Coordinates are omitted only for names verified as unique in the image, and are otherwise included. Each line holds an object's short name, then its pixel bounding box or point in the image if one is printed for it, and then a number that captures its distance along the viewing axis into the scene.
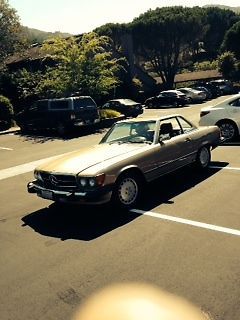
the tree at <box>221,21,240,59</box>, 60.17
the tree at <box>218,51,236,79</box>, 50.81
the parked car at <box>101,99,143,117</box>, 25.81
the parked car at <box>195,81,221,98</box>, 39.00
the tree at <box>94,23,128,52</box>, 66.50
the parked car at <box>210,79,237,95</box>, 40.50
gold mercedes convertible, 6.66
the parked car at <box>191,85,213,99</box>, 36.39
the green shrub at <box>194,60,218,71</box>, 69.28
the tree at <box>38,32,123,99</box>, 23.81
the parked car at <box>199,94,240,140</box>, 12.38
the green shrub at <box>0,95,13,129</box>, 23.64
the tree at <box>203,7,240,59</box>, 89.31
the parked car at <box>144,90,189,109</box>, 31.59
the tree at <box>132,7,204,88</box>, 56.47
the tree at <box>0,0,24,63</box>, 28.69
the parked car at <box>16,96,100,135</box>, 18.73
